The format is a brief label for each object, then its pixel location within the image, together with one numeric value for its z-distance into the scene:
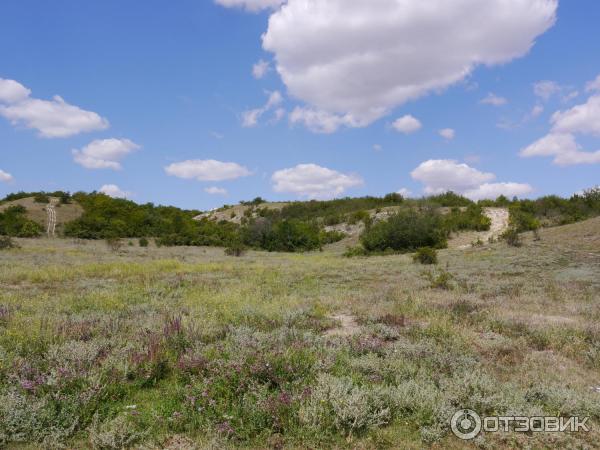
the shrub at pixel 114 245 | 30.57
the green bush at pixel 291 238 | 40.53
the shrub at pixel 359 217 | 45.89
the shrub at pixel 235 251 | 31.92
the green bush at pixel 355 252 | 31.73
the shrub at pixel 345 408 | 4.18
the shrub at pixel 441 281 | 13.80
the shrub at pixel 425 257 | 21.77
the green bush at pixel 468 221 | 36.47
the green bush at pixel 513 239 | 25.53
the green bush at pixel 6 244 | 27.14
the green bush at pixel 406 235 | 32.47
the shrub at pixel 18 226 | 41.22
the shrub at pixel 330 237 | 42.78
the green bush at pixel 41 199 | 56.38
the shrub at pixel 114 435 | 3.86
